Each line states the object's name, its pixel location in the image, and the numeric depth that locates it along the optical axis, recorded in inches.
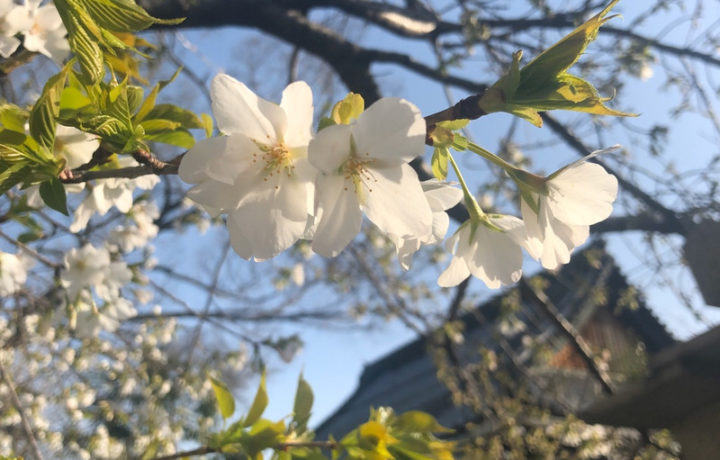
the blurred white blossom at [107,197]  6.9
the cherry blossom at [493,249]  5.5
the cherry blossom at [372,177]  3.8
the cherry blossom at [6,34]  6.8
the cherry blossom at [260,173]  4.2
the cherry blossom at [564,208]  4.8
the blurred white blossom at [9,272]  10.0
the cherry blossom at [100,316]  12.1
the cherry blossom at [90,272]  10.9
